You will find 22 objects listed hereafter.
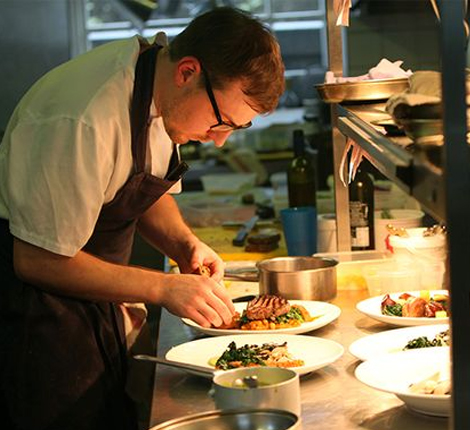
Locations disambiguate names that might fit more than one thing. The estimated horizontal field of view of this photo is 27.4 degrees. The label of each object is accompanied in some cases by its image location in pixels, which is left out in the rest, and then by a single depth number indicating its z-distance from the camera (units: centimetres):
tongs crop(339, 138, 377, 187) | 277
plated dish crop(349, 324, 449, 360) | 202
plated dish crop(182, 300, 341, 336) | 229
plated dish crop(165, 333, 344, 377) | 204
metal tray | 251
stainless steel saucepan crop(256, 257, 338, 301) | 266
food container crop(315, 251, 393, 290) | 290
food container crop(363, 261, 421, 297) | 261
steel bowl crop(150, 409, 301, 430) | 142
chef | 216
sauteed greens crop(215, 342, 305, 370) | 195
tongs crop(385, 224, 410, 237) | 278
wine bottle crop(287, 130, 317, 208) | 394
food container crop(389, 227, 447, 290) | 260
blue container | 353
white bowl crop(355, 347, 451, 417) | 161
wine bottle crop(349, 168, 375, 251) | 327
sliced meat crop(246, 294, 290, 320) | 236
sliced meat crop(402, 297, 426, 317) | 229
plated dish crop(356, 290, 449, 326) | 223
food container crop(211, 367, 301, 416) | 151
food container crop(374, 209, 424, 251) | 329
